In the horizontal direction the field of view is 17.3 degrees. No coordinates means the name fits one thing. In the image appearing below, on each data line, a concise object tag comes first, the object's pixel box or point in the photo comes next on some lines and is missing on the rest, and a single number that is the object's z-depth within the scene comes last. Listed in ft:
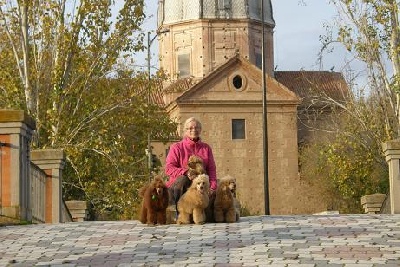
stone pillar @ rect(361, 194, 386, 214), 103.09
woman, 65.77
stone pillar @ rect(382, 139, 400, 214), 81.30
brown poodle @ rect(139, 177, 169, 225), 63.05
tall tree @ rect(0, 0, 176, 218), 123.65
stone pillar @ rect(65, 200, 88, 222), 106.01
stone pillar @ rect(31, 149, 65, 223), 83.82
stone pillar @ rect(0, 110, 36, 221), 69.82
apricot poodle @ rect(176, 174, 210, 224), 63.21
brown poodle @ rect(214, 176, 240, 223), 64.18
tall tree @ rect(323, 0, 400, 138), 127.13
